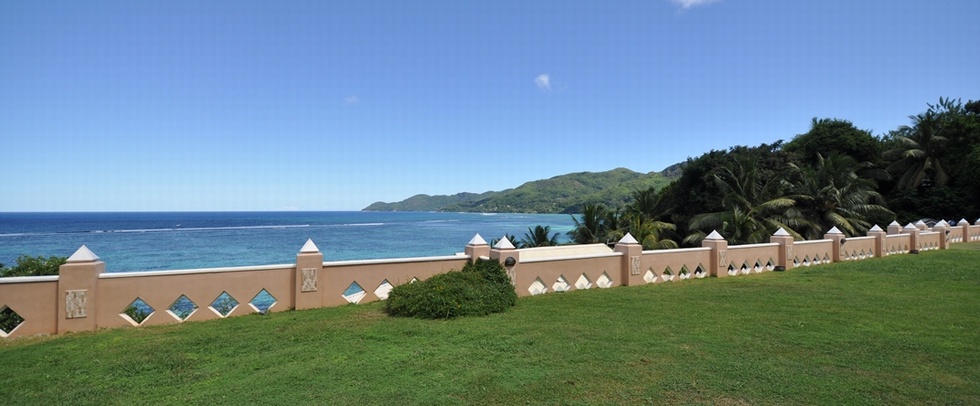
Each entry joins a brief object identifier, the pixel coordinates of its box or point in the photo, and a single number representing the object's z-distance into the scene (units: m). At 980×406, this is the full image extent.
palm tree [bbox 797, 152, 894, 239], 24.52
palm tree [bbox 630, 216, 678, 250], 25.00
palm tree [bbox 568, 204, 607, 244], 29.29
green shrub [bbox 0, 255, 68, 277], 9.47
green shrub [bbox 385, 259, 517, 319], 7.83
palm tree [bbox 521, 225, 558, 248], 30.61
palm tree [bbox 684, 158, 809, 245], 22.44
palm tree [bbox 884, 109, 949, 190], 33.94
